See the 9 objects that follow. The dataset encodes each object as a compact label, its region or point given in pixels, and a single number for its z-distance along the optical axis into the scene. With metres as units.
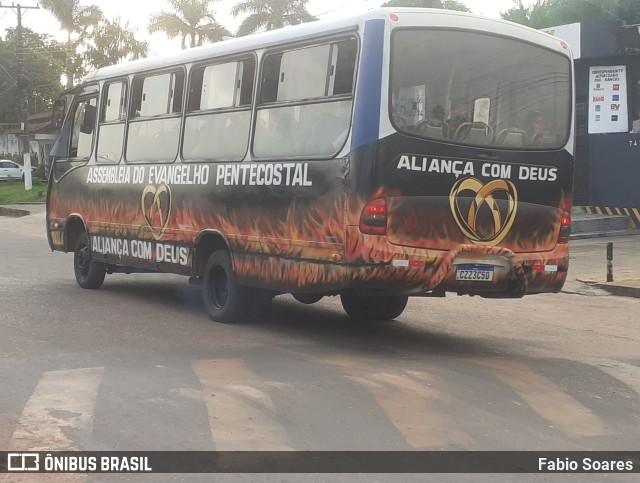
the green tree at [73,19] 68.94
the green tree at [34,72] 73.44
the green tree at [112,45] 69.56
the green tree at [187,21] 56.81
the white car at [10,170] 60.53
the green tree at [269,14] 49.19
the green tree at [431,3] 27.45
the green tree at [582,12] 30.88
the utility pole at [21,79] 51.06
